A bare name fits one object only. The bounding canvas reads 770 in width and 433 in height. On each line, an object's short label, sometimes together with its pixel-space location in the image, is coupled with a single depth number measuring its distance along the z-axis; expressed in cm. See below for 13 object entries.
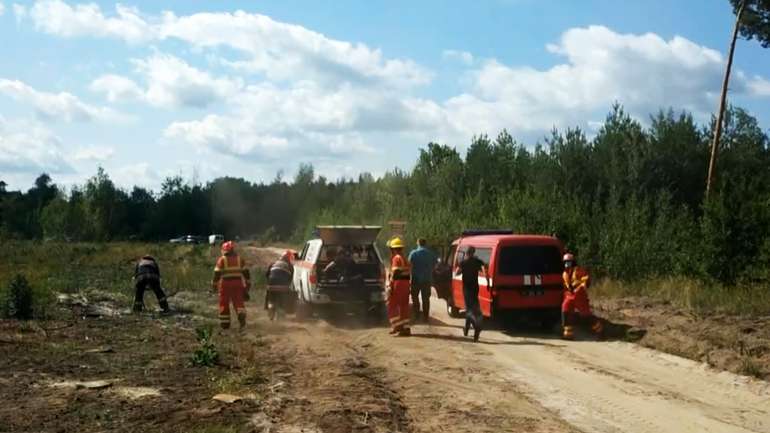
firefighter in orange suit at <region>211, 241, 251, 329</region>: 1680
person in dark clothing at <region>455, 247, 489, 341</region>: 1547
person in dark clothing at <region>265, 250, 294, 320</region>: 1930
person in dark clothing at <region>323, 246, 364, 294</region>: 1831
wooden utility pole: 2898
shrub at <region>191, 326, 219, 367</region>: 1189
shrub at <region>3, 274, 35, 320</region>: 1805
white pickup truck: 1823
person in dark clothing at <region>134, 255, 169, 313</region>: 2031
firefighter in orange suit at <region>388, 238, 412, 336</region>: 1595
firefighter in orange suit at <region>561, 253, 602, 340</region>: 1555
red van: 1631
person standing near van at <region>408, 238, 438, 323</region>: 1778
